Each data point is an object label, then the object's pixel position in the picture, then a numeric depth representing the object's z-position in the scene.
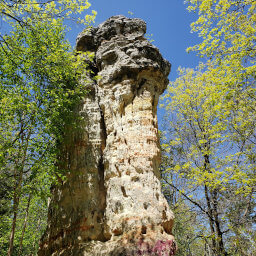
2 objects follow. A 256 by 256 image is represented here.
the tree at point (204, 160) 10.63
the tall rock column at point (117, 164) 7.11
